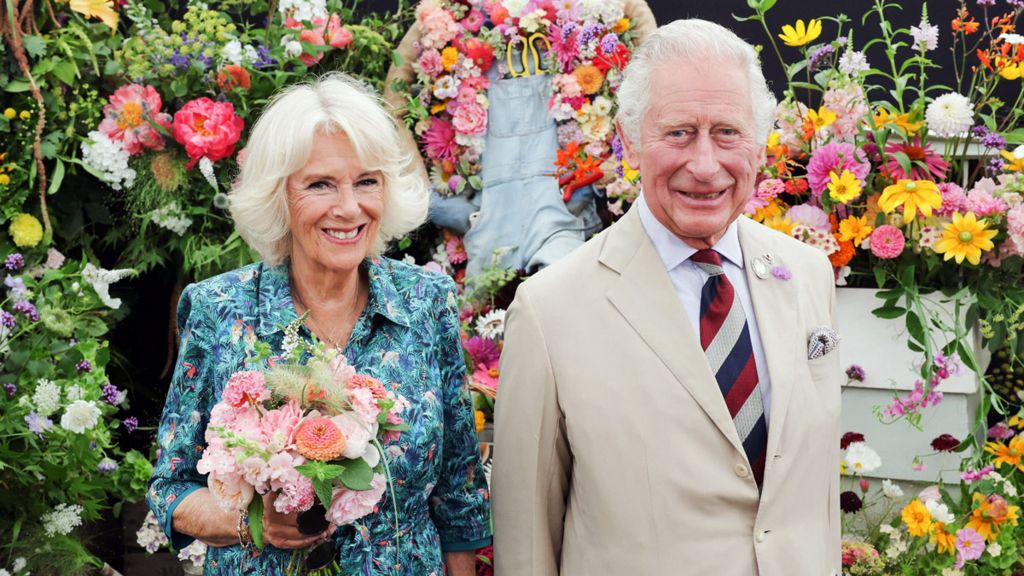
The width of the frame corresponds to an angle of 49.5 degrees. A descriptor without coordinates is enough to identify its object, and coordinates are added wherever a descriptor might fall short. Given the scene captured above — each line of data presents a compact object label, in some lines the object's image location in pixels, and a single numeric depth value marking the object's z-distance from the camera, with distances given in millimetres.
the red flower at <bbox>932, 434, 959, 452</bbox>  3043
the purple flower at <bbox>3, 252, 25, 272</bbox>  3400
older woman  2076
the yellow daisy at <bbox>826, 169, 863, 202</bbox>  3160
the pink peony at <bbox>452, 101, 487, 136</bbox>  4066
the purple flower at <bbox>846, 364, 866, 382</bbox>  3205
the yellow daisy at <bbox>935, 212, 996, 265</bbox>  3053
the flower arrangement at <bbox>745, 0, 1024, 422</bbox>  3098
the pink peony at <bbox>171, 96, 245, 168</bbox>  3662
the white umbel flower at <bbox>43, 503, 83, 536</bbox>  3107
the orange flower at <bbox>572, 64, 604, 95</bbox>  3959
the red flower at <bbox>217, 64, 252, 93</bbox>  3773
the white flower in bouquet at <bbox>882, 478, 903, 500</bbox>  3102
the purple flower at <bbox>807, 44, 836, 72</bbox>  3375
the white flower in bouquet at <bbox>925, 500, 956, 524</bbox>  2885
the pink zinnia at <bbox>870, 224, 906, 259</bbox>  3146
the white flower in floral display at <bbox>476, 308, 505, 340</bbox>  3605
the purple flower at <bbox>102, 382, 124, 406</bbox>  3248
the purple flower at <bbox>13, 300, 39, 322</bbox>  3225
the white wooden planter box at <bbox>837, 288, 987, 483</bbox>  3182
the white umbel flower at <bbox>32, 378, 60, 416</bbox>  3021
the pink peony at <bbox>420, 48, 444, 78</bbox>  4121
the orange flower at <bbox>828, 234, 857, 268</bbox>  3236
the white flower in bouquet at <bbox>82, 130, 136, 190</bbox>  3691
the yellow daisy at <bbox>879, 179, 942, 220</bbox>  3090
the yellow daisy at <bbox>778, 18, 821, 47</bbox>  3248
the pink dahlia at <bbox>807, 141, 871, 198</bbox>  3186
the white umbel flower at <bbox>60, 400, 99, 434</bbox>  3014
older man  1942
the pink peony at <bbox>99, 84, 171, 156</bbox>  3695
